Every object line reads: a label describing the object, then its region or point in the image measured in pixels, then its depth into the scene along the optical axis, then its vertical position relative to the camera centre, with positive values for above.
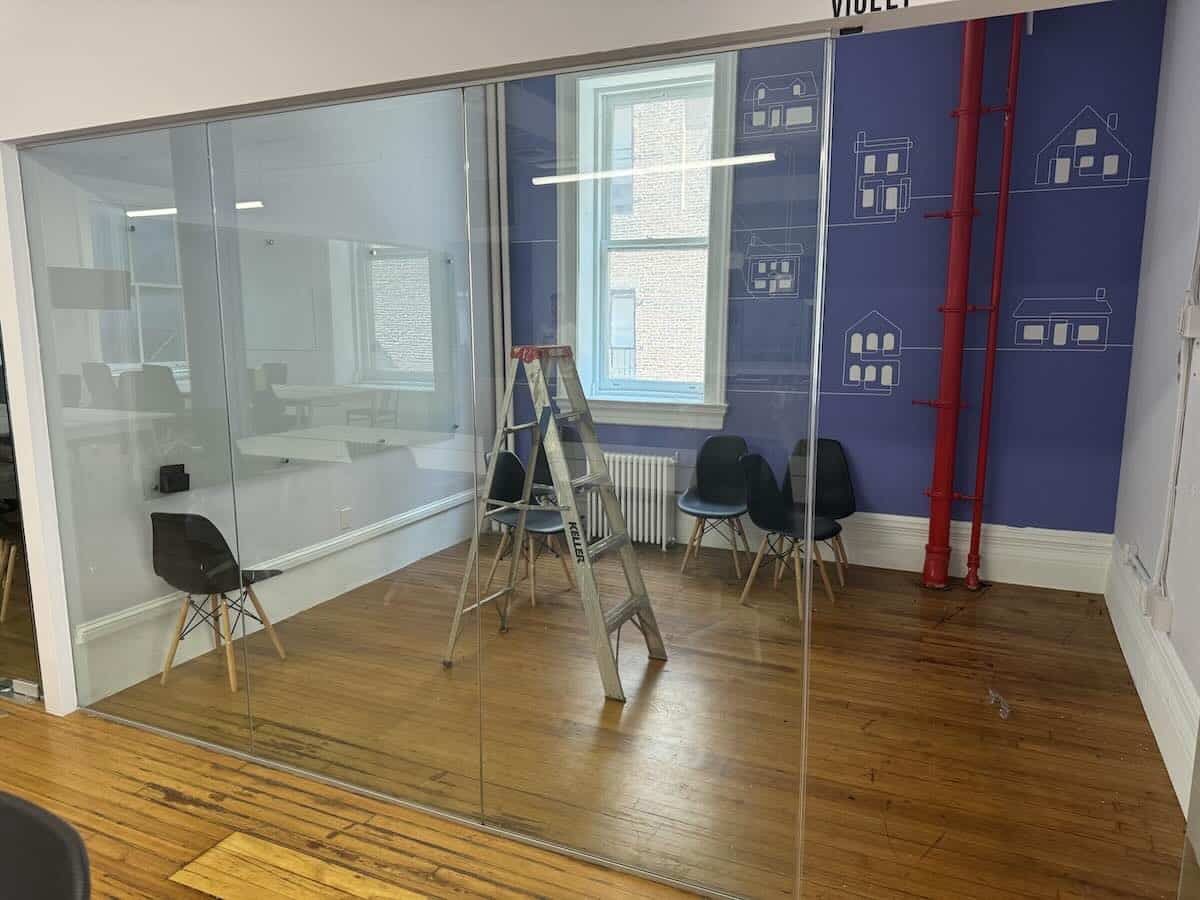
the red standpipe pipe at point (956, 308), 4.39 +0.12
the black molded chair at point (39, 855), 0.98 -0.62
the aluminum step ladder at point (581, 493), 2.30 -0.46
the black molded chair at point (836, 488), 4.44 -0.90
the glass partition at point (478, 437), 2.11 -0.33
